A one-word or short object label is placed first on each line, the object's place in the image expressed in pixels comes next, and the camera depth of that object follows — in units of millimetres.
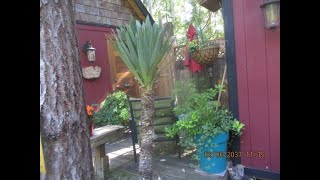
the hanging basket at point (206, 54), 3475
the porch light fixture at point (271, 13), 2232
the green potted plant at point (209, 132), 2475
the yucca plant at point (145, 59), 1866
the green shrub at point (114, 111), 4440
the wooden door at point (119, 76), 5812
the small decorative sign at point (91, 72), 5098
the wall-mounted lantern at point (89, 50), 5059
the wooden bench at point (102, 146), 2541
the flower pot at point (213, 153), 2484
